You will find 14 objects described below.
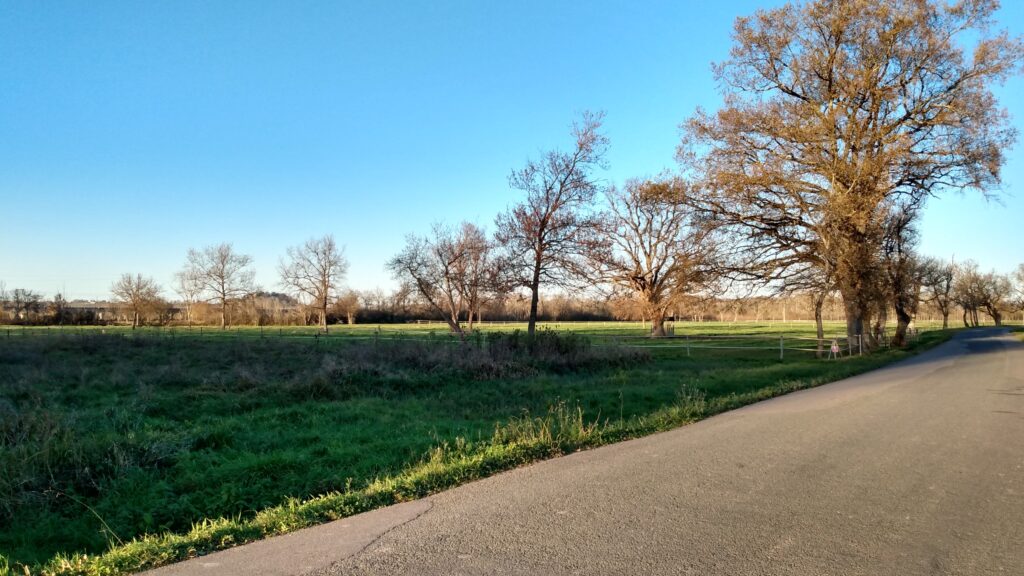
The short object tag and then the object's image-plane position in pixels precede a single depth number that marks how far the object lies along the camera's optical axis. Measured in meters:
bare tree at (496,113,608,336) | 25.12
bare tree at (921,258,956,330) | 51.34
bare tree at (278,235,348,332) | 78.94
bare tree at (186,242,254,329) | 84.75
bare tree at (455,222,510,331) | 25.80
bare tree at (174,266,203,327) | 85.81
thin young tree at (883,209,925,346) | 27.31
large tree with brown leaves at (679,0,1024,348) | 21.53
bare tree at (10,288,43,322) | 78.96
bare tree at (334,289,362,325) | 94.76
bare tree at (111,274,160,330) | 74.19
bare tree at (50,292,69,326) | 76.88
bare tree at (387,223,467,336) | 36.88
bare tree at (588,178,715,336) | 24.94
